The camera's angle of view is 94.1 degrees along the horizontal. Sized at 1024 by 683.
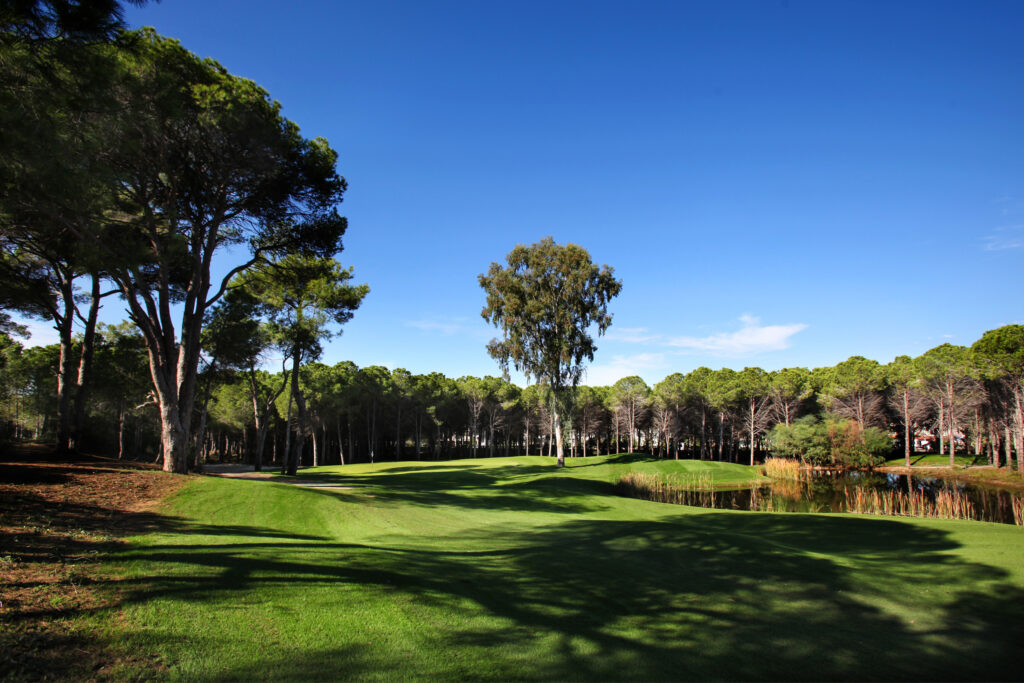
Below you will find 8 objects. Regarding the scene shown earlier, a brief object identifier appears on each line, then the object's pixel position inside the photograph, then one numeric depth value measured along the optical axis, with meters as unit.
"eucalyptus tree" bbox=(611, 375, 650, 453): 58.84
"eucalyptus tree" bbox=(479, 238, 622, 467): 31.23
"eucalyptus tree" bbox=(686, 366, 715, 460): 54.87
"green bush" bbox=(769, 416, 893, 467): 36.66
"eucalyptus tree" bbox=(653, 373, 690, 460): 56.59
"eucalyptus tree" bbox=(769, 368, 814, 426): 52.97
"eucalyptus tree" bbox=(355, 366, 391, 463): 50.69
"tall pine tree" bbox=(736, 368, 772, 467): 53.19
